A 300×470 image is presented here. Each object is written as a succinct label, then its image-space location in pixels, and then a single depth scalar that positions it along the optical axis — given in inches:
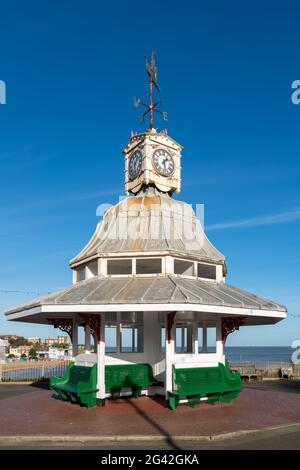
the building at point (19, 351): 5812.0
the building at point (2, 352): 2459.5
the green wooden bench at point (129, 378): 666.2
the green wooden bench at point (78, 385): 633.6
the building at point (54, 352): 5183.1
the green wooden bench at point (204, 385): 618.2
